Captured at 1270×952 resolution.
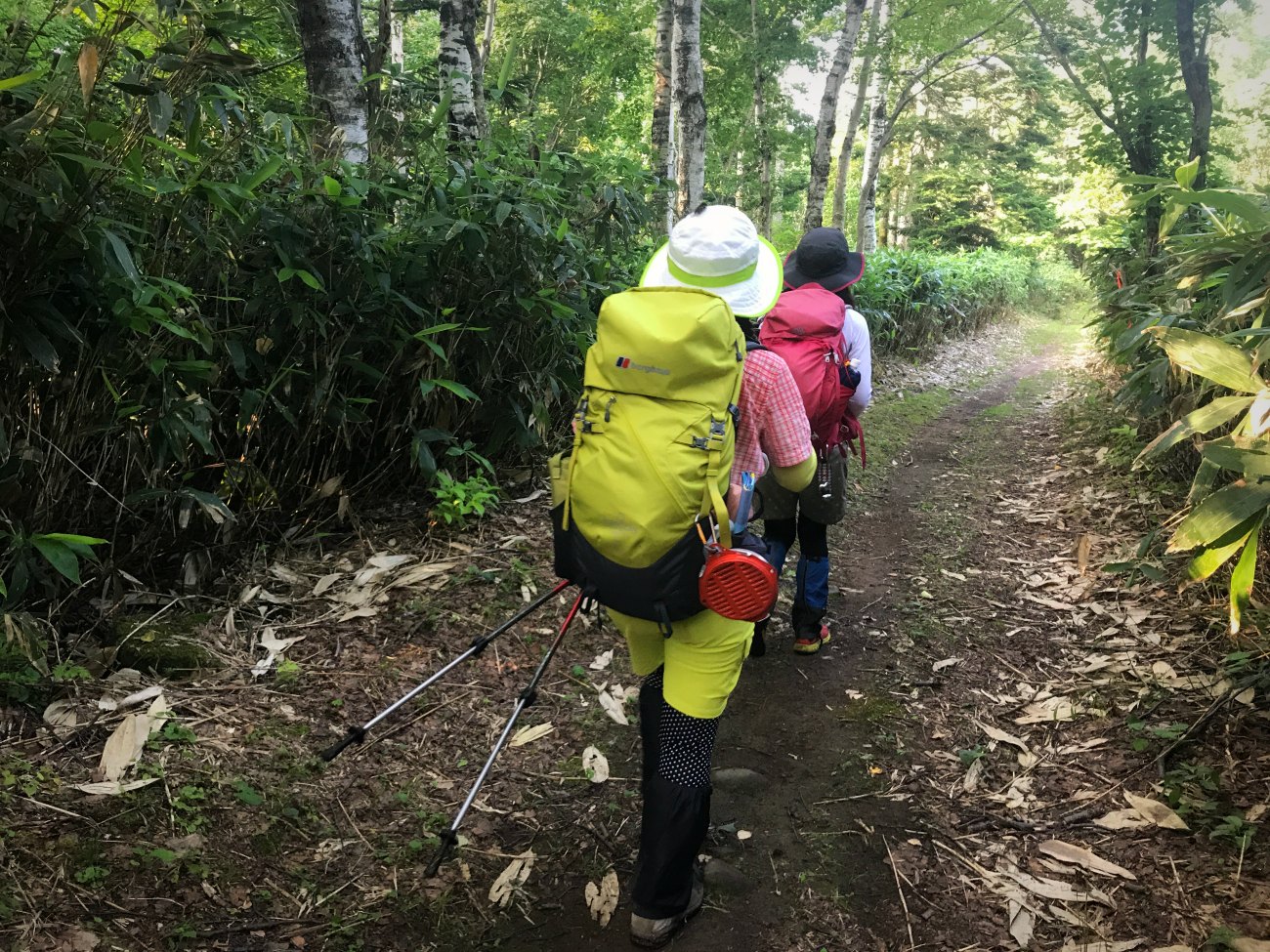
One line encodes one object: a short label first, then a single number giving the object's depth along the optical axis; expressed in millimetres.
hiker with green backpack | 2121
